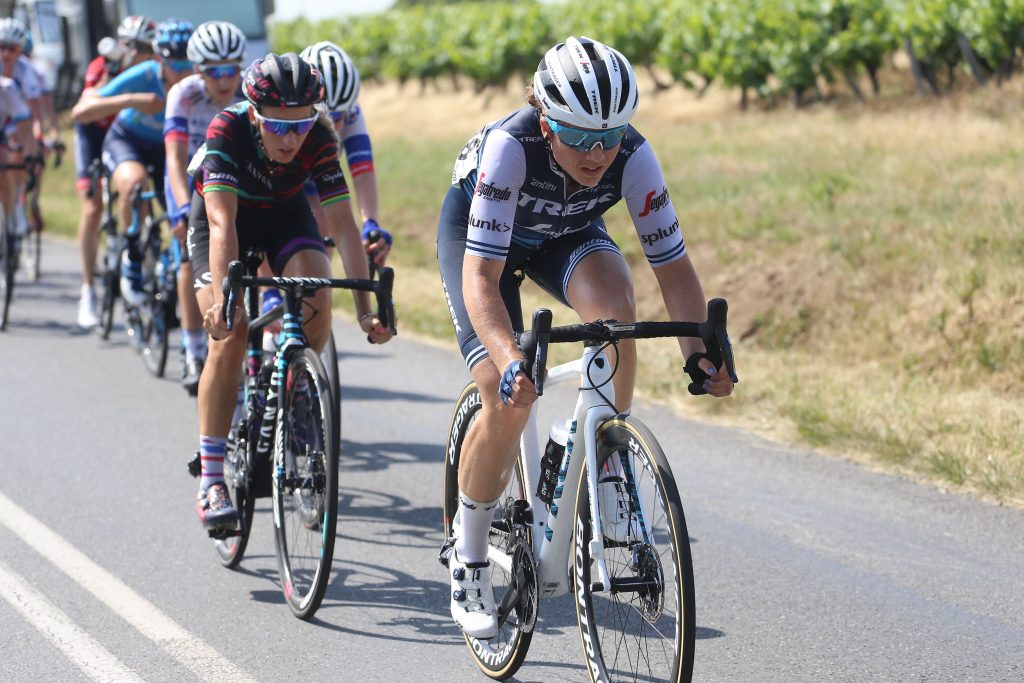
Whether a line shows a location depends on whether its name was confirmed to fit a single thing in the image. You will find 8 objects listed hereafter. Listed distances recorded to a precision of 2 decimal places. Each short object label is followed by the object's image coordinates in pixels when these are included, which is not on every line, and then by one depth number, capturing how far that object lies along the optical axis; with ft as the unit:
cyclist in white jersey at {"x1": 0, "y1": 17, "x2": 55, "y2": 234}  81.46
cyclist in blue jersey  59.26
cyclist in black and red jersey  35.73
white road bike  25.07
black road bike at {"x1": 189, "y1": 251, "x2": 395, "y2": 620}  33.78
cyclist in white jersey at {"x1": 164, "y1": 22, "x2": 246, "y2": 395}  50.03
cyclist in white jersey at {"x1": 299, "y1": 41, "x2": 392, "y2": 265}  49.29
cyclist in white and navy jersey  26.55
